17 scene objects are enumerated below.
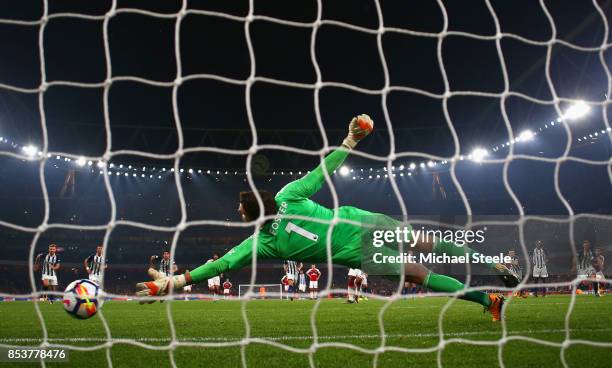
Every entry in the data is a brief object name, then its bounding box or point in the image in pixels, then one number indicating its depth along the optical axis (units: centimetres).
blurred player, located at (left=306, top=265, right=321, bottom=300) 1659
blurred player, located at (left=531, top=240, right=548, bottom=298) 1354
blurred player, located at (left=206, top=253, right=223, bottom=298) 1911
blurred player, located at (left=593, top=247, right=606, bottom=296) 1210
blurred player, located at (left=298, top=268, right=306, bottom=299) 2067
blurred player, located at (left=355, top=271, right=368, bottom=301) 1265
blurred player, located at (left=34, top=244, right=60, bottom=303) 1433
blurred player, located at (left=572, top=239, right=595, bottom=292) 1097
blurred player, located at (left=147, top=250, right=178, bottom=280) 1681
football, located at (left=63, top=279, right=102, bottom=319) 340
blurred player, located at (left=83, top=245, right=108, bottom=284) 1429
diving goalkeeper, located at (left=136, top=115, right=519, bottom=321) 403
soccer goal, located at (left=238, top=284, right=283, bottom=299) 2225
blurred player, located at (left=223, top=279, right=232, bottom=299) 2175
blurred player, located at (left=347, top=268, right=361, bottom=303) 1209
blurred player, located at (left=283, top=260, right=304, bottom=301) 1853
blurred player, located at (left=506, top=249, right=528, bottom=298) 974
